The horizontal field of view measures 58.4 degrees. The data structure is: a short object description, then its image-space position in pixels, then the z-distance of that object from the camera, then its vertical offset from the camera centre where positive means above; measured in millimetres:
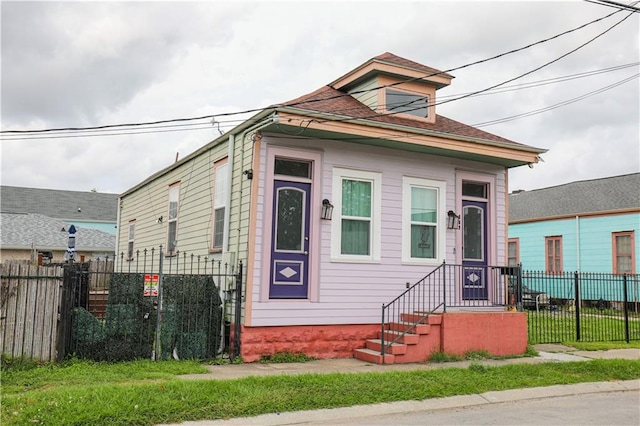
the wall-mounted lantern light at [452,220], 11875 +1283
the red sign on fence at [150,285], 9320 -184
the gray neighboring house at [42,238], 30216 +1826
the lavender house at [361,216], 10094 +1239
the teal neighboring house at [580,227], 23250 +2573
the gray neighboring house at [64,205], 40500 +4744
